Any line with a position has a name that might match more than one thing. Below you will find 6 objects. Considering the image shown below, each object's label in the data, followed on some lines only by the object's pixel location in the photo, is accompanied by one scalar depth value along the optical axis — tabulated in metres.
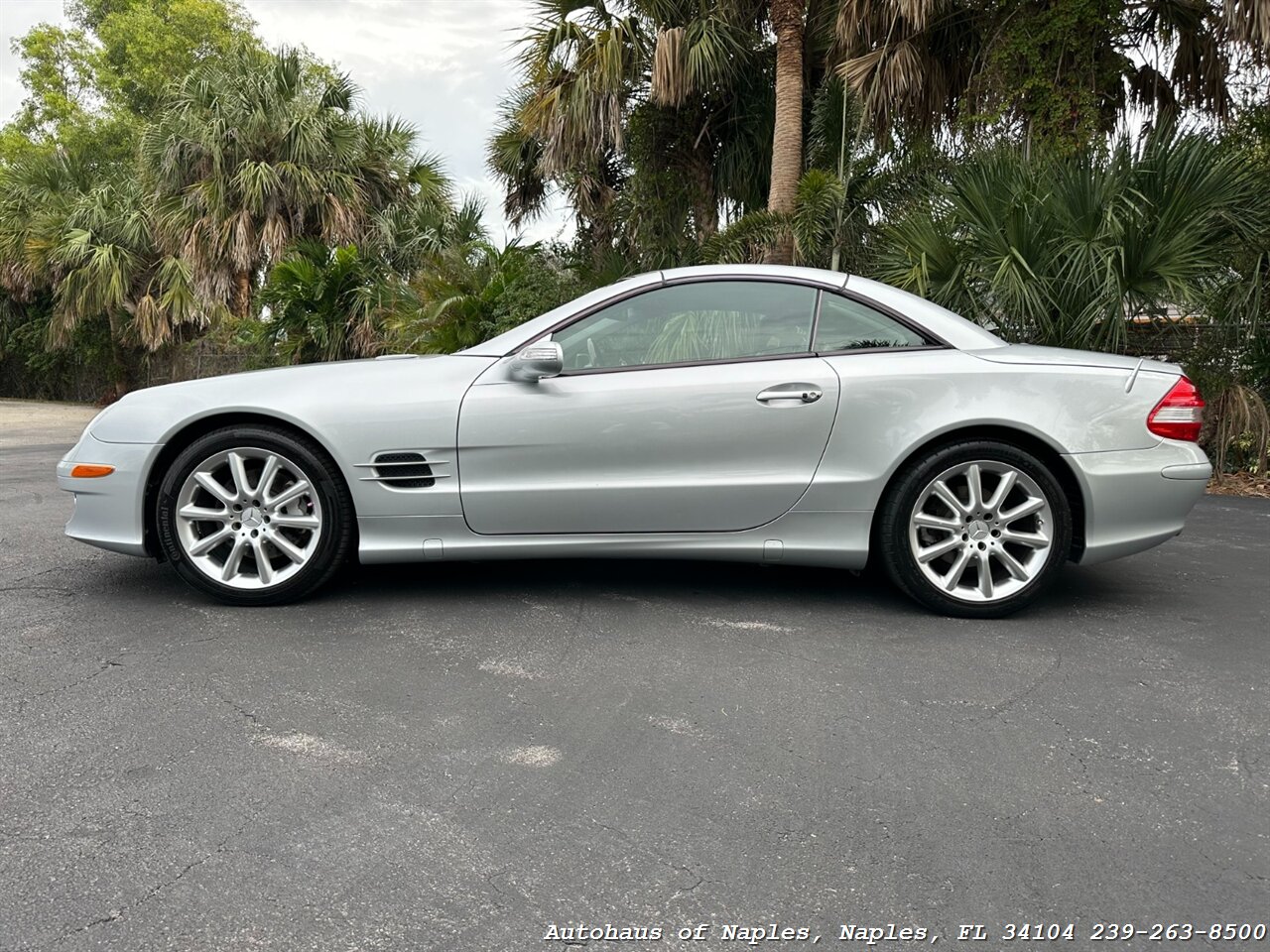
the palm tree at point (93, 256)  21.67
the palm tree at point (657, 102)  12.01
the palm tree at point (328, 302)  16.22
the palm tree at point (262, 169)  18.92
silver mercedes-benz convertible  4.12
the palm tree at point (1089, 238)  7.95
